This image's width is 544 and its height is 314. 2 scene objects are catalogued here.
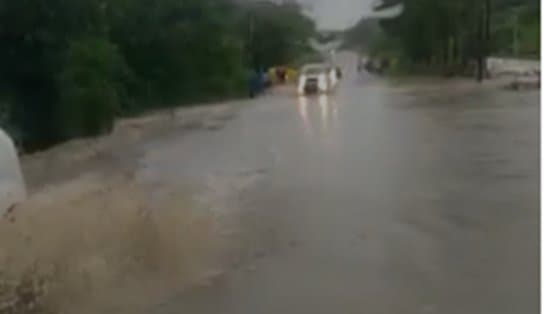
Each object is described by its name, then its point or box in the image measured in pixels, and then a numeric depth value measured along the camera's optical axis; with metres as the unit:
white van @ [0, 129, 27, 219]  8.02
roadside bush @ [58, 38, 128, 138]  16.05
